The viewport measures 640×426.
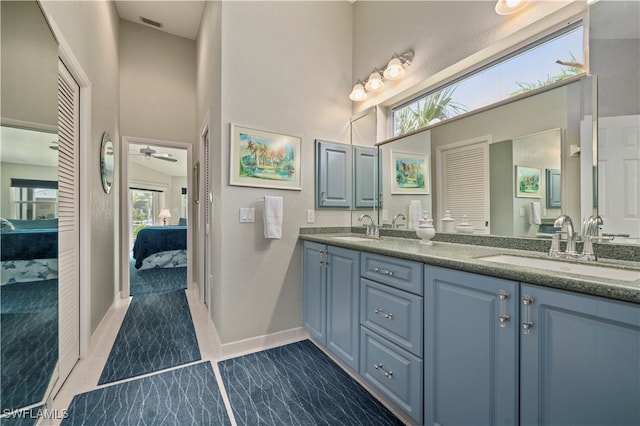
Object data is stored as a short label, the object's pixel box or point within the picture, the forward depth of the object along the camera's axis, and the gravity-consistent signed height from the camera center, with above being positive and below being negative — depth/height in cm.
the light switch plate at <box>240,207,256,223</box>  219 -2
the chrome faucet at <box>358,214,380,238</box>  241 -16
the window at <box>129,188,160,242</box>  822 +15
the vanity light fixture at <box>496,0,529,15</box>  151 +116
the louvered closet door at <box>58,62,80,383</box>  175 -8
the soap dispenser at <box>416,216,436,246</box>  190 -13
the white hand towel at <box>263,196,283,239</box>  220 -4
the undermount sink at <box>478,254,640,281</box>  99 -22
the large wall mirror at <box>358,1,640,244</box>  121 +36
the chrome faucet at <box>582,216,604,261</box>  122 -9
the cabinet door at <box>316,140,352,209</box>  257 +37
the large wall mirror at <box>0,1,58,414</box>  112 +2
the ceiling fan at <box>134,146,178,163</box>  530 +119
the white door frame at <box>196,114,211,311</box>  292 -13
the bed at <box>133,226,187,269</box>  481 -54
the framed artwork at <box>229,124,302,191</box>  216 +44
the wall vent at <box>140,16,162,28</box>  337 +239
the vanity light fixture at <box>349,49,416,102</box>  221 +119
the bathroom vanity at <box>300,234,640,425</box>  77 -46
